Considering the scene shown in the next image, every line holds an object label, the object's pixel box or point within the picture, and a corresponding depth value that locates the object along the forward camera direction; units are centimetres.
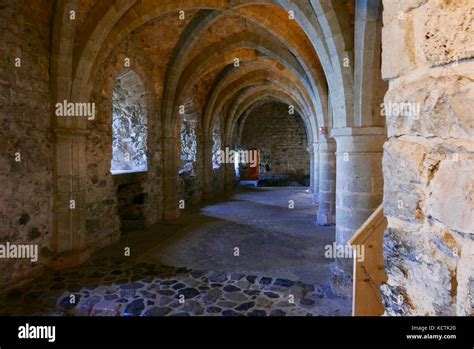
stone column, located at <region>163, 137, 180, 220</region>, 796
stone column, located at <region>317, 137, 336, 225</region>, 746
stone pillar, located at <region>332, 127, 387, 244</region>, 359
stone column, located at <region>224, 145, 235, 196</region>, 1428
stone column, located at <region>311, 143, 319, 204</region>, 1040
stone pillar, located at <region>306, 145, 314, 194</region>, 1375
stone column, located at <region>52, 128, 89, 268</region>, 457
